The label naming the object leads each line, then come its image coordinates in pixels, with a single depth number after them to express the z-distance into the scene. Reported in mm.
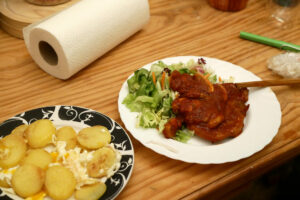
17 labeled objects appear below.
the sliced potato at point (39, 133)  791
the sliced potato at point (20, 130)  820
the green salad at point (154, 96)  915
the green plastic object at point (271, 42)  1261
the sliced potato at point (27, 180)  689
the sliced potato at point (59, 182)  690
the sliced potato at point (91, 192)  693
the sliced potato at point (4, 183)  712
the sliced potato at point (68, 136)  801
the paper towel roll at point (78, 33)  1049
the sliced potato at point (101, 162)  737
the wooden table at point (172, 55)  842
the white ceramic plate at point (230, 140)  816
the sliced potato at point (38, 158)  737
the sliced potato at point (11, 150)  735
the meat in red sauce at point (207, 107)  893
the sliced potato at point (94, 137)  791
